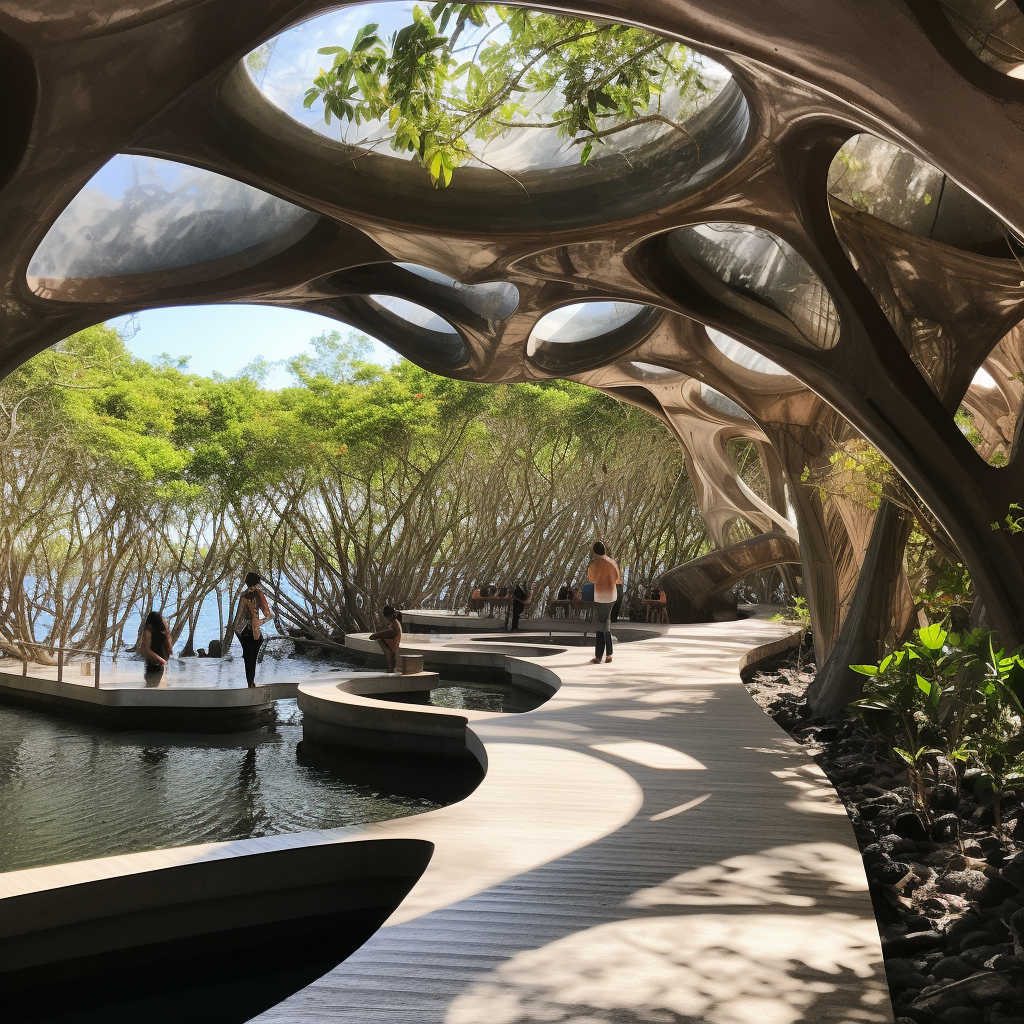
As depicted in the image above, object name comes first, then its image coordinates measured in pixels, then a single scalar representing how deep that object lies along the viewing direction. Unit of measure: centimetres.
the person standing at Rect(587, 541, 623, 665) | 932
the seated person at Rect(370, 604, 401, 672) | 1104
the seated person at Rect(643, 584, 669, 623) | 1773
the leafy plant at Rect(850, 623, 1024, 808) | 385
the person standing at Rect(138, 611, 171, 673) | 1070
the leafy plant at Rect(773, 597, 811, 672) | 1155
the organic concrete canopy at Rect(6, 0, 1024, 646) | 331
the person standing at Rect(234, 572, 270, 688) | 976
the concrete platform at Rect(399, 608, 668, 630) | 1656
